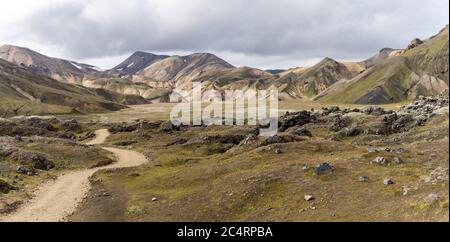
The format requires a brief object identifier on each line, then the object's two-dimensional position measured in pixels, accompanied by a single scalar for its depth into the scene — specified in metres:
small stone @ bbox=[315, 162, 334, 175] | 48.34
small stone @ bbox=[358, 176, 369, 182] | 43.57
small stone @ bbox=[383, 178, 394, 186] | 40.62
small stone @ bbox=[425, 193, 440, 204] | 29.22
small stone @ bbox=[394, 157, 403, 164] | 49.01
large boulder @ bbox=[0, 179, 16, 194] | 54.90
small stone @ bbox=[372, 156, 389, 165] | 49.28
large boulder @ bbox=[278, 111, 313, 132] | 135.64
